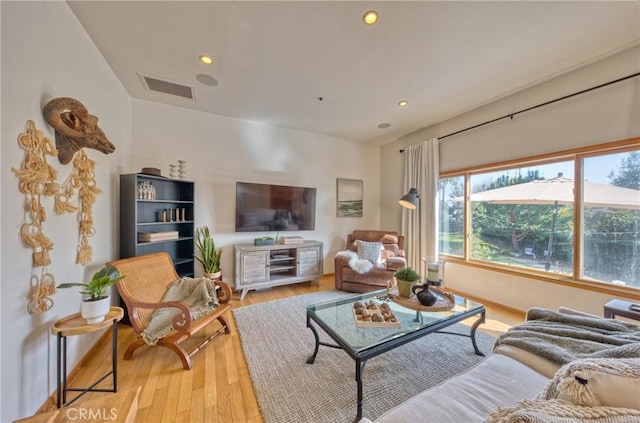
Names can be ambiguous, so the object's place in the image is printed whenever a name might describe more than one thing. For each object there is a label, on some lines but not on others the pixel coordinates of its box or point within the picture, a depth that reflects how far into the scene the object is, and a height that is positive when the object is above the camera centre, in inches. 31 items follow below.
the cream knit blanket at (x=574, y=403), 24.2 -23.4
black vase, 73.5 -29.0
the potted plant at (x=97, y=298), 54.4 -22.9
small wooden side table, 51.3 -28.9
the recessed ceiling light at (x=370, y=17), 66.7 +59.6
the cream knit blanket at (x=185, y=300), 72.9 -35.8
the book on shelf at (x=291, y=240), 148.9 -20.5
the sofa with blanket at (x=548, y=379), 26.3 -28.6
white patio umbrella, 86.4 +7.5
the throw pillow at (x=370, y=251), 140.6 -26.4
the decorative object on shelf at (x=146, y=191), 102.7 +8.8
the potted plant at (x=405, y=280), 80.3 -25.7
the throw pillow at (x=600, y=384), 26.1 -22.0
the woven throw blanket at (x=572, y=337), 44.1 -28.3
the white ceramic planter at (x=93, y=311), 54.3 -25.3
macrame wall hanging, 50.2 +7.8
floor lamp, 115.4 +5.9
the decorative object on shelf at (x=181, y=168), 117.9 +22.2
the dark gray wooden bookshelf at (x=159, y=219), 96.8 -4.7
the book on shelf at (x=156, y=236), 102.3 -12.9
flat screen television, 140.4 +1.3
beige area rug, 56.0 -50.0
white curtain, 147.3 +4.3
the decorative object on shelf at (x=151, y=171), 102.0 +17.7
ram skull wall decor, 55.6 +22.7
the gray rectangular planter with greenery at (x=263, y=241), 140.6 -20.2
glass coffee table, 54.5 -34.3
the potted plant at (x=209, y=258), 119.7 -26.9
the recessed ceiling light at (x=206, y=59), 84.9 +59.0
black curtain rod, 82.2 +49.2
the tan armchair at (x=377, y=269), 128.6 -35.5
